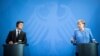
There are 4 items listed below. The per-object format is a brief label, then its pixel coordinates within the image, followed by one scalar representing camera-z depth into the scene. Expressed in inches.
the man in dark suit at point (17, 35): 224.1
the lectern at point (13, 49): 192.2
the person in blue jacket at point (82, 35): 207.2
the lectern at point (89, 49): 178.4
